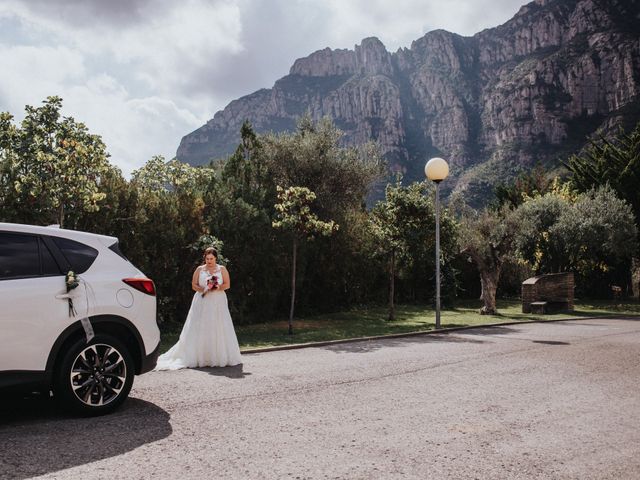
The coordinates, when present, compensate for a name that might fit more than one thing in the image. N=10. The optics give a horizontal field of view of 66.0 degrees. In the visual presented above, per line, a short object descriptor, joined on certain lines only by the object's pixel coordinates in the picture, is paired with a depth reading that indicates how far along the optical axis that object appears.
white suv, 4.45
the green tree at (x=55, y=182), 11.09
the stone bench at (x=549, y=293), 20.98
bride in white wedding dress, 7.81
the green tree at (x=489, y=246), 20.23
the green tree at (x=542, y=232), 25.42
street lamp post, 13.93
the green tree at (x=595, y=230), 24.84
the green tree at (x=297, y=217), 14.05
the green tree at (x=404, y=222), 17.00
